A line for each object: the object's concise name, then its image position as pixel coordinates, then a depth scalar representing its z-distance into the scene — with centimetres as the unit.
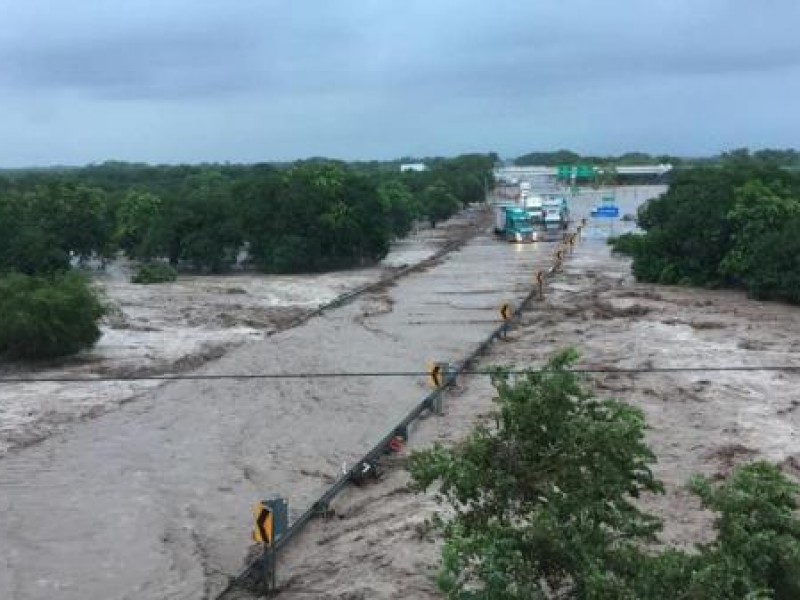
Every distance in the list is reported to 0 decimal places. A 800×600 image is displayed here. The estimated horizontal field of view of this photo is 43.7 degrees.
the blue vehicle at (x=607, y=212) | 6962
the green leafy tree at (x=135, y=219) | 6366
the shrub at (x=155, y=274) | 5241
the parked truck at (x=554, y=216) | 8269
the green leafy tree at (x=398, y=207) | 7681
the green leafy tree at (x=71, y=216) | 5553
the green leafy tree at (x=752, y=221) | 4400
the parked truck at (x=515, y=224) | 7875
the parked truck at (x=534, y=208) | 8162
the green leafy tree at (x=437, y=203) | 10094
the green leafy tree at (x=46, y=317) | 2930
